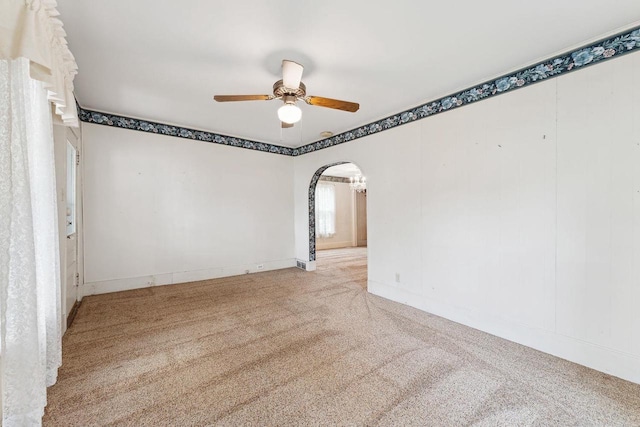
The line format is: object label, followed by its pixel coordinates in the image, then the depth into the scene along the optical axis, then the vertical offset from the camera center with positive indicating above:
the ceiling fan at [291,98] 2.30 +1.01
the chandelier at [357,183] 7.98 +0.75
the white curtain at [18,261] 1.29 -0.25
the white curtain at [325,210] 8.69 -0.05
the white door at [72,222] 3.16 -0.13
